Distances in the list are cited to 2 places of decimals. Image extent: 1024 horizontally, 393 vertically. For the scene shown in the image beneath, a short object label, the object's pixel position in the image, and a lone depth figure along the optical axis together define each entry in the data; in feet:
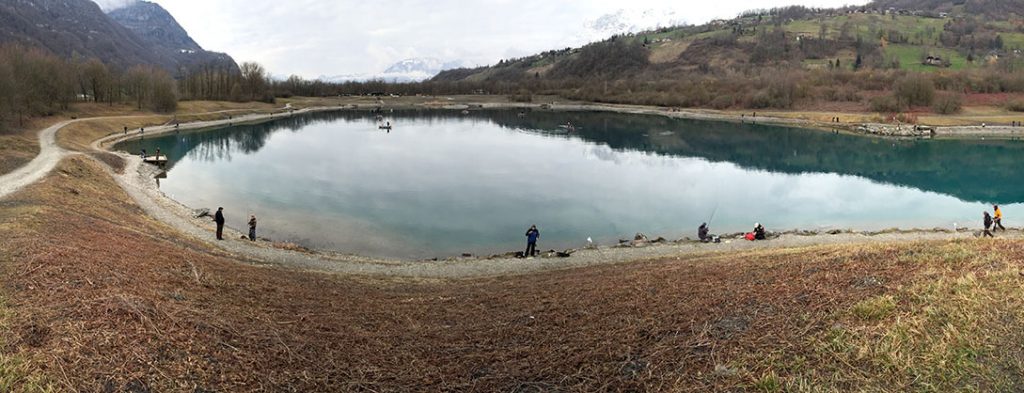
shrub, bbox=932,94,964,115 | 376.27
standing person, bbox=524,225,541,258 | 91.15
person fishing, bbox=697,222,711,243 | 102.83
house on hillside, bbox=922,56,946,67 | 603.67
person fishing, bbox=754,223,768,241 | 102.59
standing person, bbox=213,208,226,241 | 91.50
